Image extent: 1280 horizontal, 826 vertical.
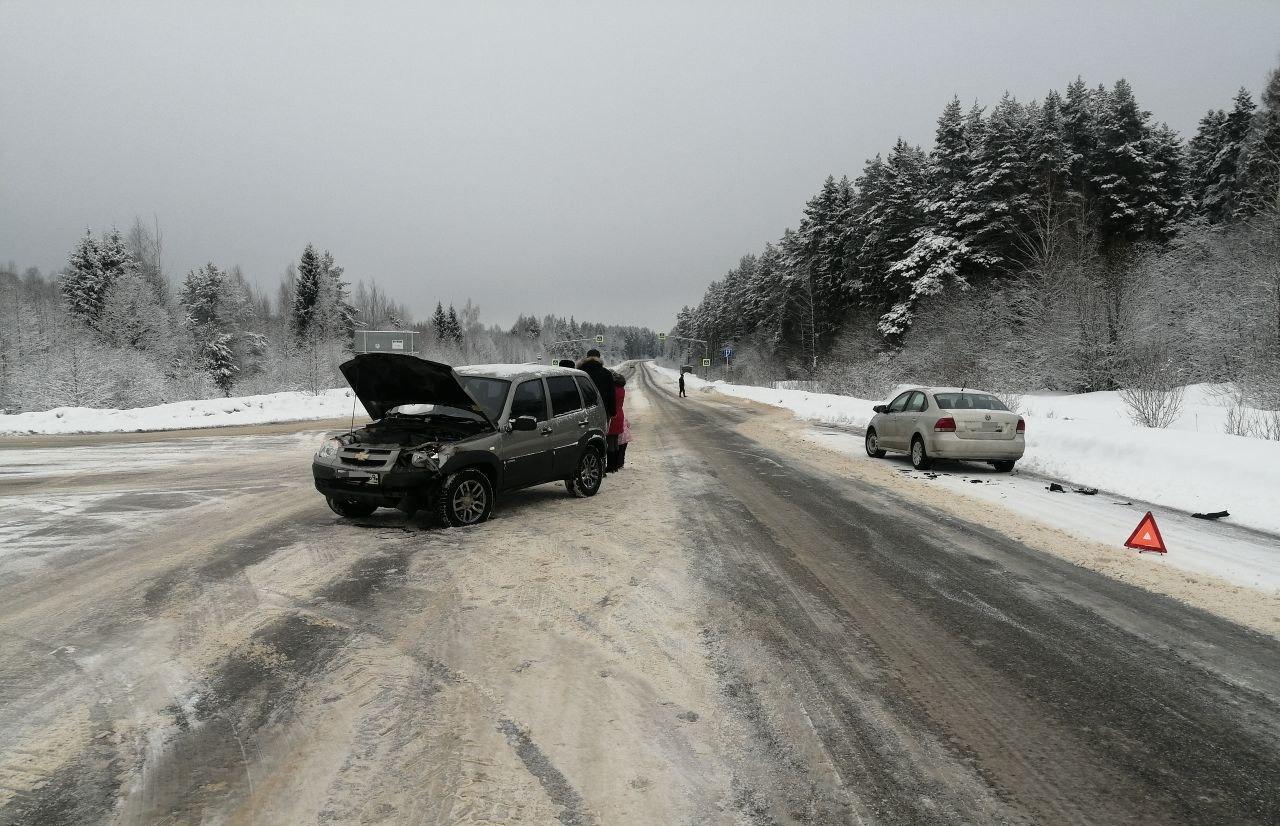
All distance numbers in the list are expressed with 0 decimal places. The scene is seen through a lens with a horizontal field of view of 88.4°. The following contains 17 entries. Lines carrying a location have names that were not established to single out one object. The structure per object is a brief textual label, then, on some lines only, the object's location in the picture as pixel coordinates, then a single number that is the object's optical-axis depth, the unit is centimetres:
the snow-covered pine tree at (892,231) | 4238
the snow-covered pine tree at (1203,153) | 4384
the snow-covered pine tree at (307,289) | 6295
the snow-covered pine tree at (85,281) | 4872
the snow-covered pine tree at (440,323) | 10044
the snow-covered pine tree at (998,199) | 3822
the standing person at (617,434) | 1113
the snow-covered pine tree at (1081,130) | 4197
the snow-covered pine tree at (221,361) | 5141
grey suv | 707
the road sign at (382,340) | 3262
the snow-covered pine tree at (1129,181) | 3997
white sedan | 1174
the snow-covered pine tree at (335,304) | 6308
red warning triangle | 657
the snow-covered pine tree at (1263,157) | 2755
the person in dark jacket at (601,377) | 1073
